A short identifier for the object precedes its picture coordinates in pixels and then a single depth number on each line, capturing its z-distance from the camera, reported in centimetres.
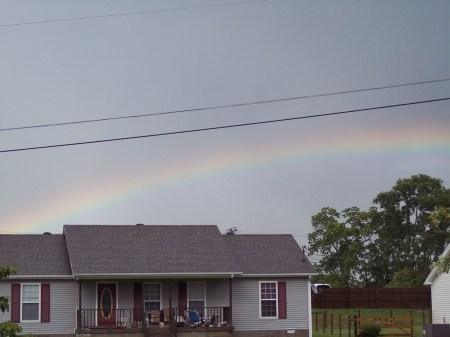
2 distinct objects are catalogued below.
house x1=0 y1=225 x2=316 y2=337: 3331
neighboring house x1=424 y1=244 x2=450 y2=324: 4103
